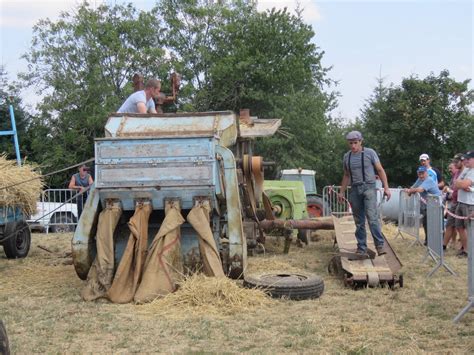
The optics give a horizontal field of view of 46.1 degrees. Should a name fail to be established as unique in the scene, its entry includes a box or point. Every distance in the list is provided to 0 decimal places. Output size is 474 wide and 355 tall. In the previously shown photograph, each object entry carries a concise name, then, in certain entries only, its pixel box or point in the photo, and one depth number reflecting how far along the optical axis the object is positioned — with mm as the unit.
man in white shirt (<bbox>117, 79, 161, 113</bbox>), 7182
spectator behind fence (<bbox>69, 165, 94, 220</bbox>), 12312
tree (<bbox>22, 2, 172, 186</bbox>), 27422
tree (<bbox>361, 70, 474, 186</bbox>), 26203
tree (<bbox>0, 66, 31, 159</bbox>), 25562
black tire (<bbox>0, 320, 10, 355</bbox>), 3322
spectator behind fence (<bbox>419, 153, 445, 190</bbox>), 10260
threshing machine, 5984
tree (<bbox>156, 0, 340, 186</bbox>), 25922
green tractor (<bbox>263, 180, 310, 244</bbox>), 10547
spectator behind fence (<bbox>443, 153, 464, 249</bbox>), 9655
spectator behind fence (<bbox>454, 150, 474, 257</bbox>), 8172
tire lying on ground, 5750
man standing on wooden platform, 7316
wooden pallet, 6352
